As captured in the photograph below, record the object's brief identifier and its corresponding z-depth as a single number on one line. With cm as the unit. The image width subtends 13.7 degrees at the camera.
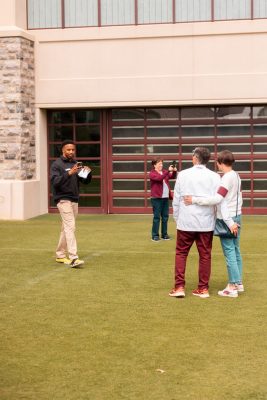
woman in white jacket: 1279
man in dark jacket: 1670
